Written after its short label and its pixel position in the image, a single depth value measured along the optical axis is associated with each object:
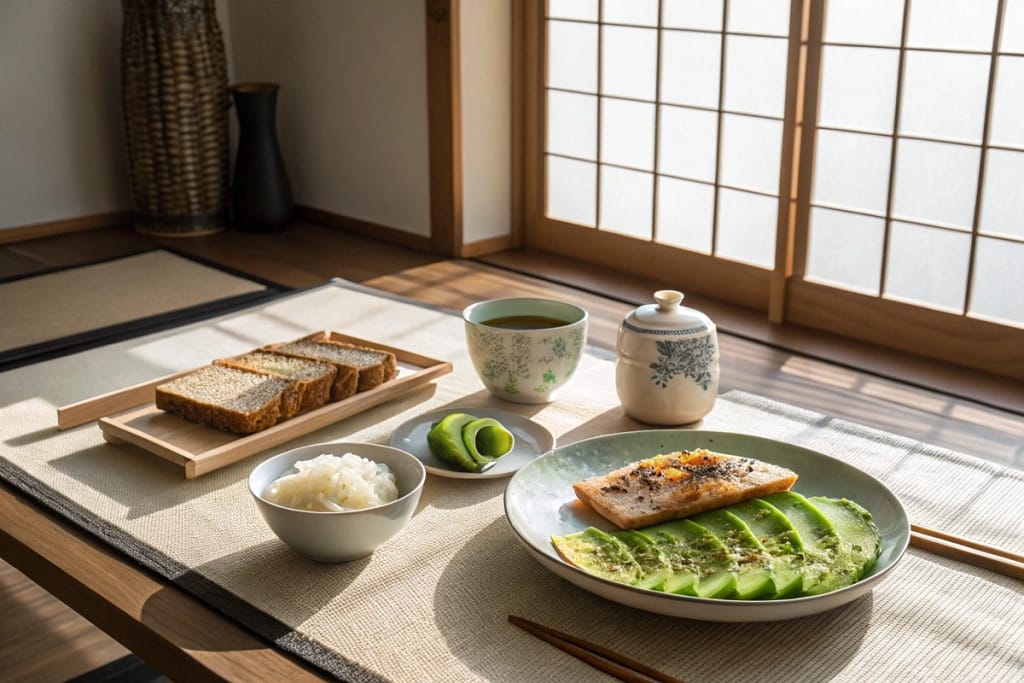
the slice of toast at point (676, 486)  1.14
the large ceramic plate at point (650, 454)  1.00
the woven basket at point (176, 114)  3.58
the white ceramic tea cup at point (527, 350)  1.51
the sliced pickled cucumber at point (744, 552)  1.01
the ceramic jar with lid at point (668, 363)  1.43
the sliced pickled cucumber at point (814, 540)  1.03
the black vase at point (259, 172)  3.69
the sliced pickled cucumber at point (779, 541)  1.02
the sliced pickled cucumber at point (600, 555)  1.06
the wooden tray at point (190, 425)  1.39
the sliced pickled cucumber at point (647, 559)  1.04
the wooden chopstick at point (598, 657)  0.97
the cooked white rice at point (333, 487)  1.14
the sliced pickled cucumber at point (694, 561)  1.02
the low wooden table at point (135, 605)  1.01
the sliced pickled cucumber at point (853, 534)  1.06
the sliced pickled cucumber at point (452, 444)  1.34
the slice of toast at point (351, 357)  1.58
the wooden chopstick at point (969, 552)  1.15
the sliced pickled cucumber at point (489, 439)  1.37
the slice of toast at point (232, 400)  1.44
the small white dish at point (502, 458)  1.34
